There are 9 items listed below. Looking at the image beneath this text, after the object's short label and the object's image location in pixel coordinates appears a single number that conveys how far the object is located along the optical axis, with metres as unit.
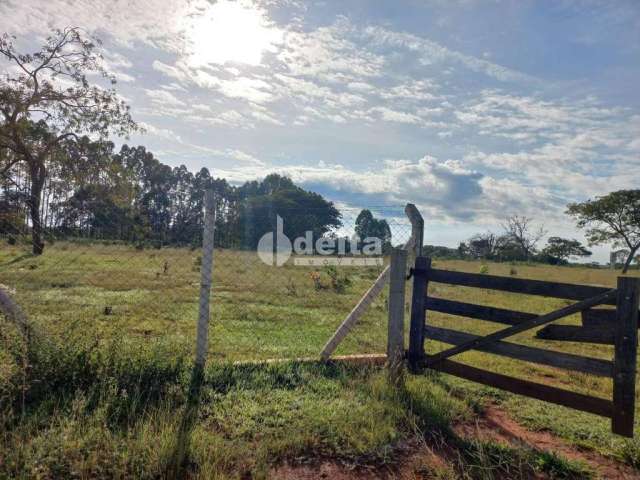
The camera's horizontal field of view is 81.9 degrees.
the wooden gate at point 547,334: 3.29
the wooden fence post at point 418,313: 4.58
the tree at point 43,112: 15.91
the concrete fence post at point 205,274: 4.27
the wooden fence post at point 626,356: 3.26
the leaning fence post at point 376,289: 4.70
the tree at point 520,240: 56.62
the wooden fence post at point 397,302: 4.72
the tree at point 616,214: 33.00
